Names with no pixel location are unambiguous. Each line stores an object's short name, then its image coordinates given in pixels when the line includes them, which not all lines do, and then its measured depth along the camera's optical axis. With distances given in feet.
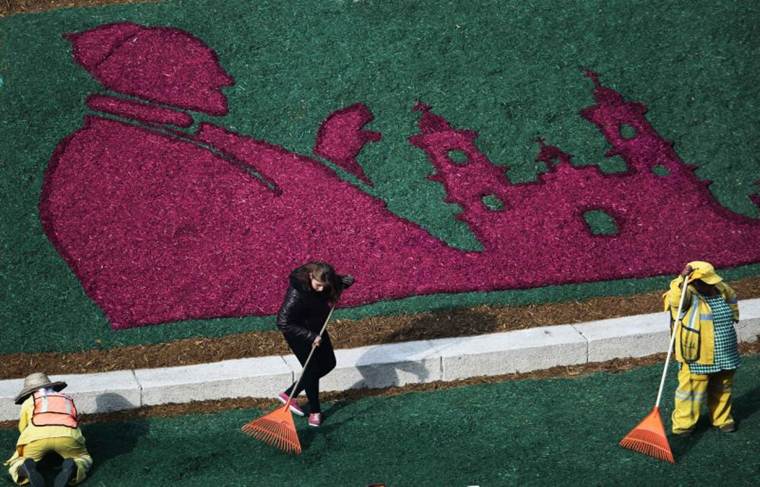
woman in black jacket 55.47
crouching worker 52.60
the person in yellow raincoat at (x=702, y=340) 53.16
